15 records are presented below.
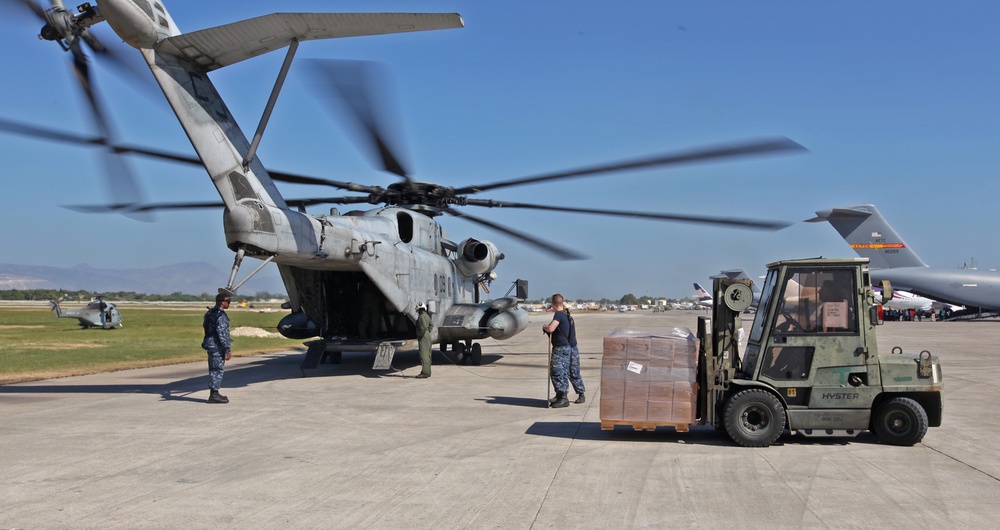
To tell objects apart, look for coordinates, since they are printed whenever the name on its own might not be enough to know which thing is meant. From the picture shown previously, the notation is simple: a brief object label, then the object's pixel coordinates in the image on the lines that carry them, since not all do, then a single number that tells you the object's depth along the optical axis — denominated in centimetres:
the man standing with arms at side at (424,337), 1480
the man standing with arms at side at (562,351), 1041
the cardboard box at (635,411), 805
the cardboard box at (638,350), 819
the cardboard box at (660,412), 797
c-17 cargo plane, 4794
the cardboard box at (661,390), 801
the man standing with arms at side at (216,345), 1117
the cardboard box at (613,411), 809
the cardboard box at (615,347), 823
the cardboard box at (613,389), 814
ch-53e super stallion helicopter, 923
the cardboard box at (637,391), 809
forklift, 776
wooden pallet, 801
